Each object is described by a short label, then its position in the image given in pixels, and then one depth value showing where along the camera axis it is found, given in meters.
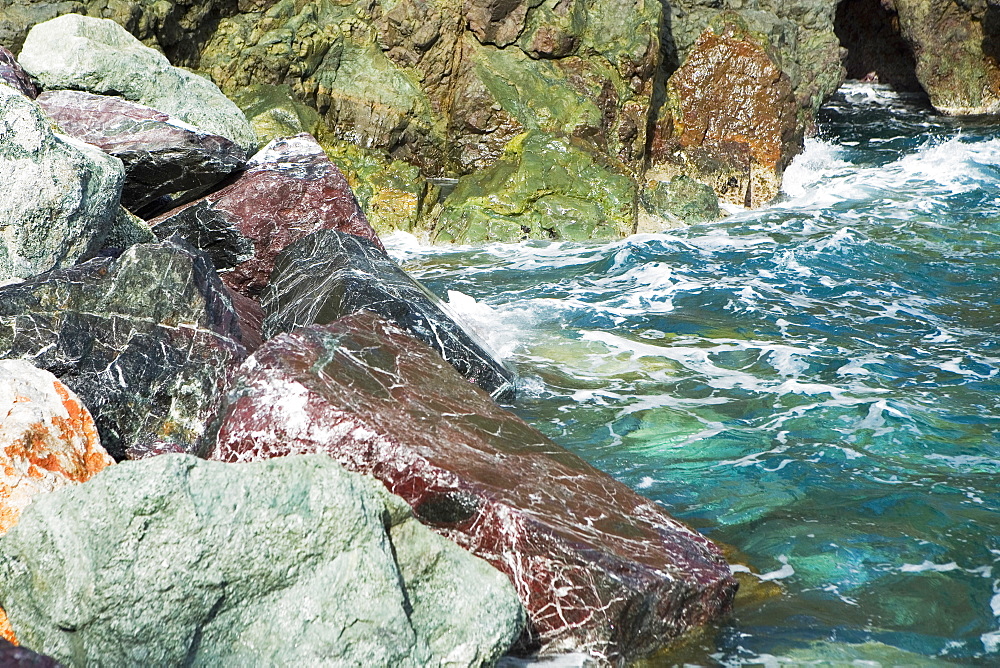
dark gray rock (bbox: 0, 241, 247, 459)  3.75
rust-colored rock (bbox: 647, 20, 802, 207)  10.95
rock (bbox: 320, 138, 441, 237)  9.47
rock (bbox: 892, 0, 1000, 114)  16.34
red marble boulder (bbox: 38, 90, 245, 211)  5.65
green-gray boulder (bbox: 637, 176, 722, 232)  9.79
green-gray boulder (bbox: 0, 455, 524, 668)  2.33
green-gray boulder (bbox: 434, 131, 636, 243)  9.17
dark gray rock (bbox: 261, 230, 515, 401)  4.75
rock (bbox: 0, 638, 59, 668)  1.88
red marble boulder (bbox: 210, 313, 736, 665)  2.93
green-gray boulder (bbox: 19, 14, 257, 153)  6.45
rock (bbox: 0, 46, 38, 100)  5.66
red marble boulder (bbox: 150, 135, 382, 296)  5.82
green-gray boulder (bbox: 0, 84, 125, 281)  4.15
